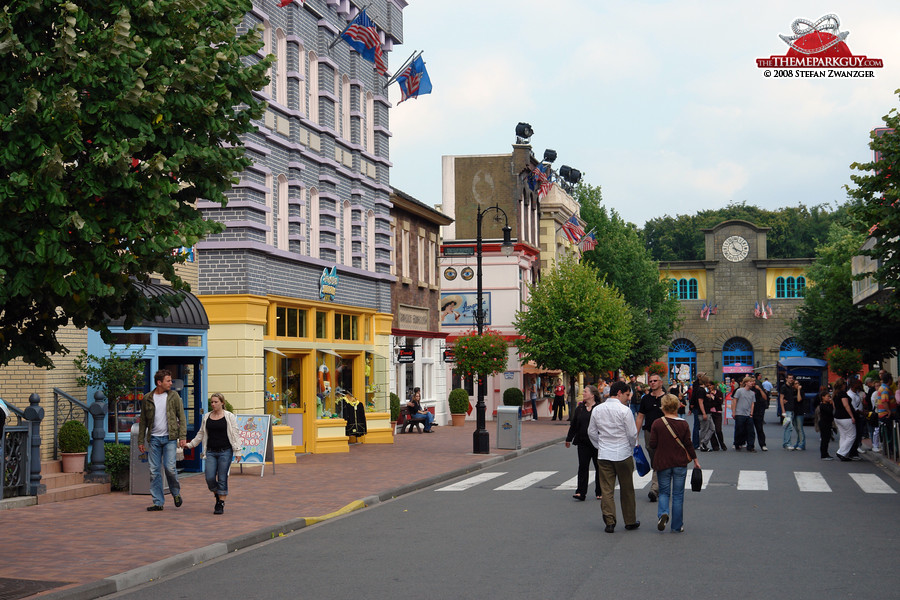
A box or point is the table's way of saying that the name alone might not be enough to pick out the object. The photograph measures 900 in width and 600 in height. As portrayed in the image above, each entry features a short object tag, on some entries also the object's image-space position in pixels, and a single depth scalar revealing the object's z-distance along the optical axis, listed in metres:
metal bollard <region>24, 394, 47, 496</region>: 15.98
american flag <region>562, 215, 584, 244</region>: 54.66
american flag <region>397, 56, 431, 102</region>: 31.19
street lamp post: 26.33
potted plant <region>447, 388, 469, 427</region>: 44.84
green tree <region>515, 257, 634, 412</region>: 47.62
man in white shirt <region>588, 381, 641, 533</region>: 13.26
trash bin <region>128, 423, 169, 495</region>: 17.48
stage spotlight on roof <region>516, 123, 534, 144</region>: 58.00
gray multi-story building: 23.38
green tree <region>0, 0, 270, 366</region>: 8.66
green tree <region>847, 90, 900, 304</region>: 19.77
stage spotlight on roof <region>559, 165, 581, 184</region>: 69.50
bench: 37.56
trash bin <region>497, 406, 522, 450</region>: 27.78
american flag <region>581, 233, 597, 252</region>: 61.12
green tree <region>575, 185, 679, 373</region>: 71.62
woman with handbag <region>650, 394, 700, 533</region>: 12.84
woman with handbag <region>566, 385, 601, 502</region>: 16.72
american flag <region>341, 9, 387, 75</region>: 27.25
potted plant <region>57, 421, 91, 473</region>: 17.73
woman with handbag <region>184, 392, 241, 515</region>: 15.04
